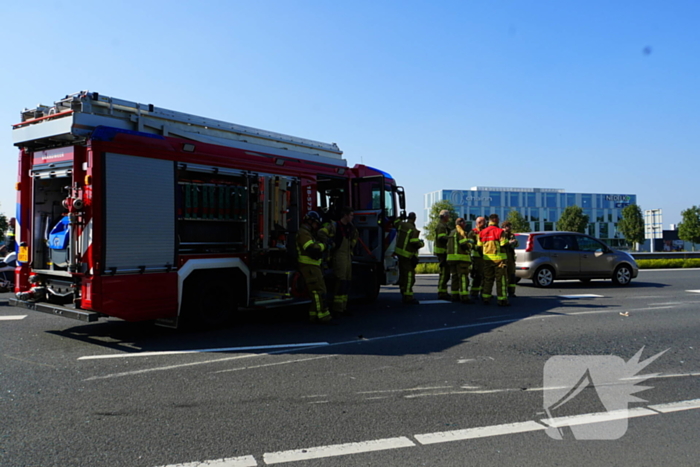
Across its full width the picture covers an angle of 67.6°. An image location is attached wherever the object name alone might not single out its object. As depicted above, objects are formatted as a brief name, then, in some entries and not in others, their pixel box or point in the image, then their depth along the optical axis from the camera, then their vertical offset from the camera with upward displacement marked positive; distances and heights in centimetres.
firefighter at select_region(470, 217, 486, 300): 1139 -36
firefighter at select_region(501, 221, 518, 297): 1158 -24
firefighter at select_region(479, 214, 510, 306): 1066 -33
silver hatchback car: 1447 -37
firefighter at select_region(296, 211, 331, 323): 838 -40
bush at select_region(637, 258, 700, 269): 2412 -83
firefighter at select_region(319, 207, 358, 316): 917 -21
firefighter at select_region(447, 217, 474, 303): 1093 -19
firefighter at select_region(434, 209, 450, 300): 1136 -8
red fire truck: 654 +54
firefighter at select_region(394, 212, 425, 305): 1076 -9
